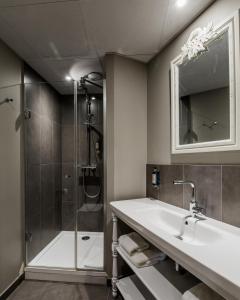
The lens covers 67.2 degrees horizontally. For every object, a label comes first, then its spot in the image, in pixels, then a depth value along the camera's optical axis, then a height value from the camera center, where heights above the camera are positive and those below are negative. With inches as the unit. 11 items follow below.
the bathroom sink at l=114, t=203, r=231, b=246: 39.6 -18.4
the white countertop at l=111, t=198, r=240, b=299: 23.7 -16.5
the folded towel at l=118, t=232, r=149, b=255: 53.9 -28.3
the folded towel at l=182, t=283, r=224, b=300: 30.9 -24.9
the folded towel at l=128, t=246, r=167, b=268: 50.6 -30.5
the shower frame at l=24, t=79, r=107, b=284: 71.8 -49.3
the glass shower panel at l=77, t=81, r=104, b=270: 93.7 -9.1
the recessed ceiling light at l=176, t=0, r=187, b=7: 46.9 +39.1
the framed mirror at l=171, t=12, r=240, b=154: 42.1 +16.9
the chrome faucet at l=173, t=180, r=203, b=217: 46.9 -14.0
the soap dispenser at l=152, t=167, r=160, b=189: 66.8 -9.7
